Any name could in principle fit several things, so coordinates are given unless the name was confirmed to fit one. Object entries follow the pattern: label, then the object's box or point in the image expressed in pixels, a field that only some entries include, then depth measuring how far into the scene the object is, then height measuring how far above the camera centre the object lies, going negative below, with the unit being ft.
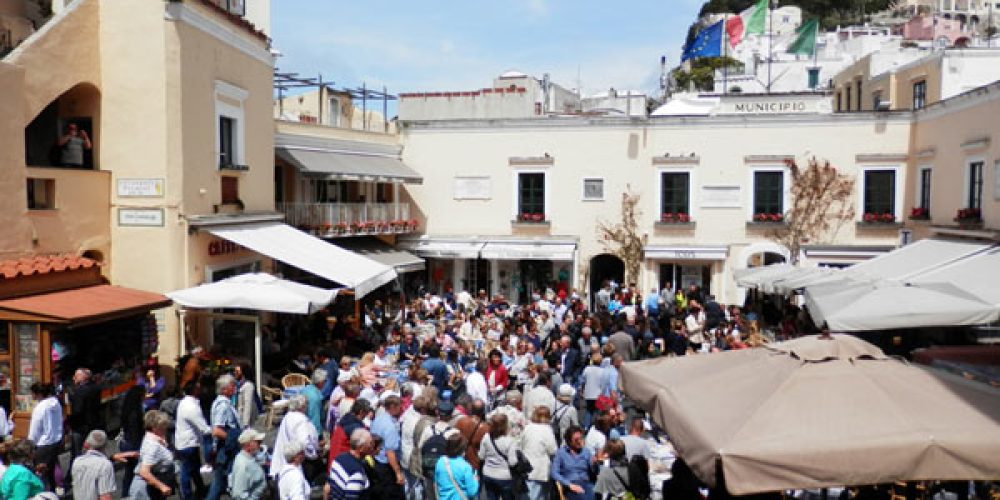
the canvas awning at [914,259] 50.83 -3.77
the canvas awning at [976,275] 35.40 -3.54
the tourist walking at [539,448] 25.52 -8.14
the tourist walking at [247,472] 23.44 -8.26
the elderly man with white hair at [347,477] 22.21 -7.93
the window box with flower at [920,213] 72.33 -0.59
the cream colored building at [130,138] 40.83 +3.70
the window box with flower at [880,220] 75.05 -1.32
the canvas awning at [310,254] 47.98 -3.47
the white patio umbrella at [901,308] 32.81 -4.49
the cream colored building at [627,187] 75.46 +1.63
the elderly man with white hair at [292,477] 22.00 -7.89
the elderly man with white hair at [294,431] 26.37 -7.88
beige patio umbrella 16.21 -4.83
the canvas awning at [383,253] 69.47 -4.85
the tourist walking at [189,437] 28.12 -8.67
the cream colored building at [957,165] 61.05 +3.65
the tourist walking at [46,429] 28.12 -8.39
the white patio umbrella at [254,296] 40.83 -5.09
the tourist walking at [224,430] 28.84 -8.70
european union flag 99.66 +21.01
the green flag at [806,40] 99.35 +21.41
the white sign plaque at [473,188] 81.87 +1.62
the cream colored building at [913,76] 74.33 +13.71
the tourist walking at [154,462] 25.25 -8.60
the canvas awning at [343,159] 65.57 +4.03
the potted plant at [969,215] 62.80 -0.62
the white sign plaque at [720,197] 77.15 +0.83
